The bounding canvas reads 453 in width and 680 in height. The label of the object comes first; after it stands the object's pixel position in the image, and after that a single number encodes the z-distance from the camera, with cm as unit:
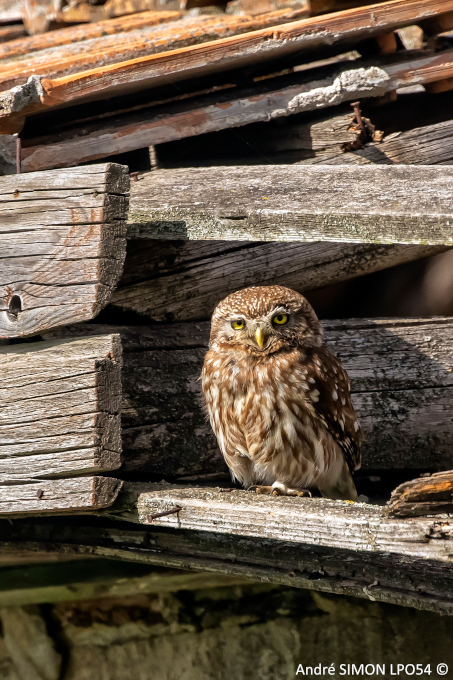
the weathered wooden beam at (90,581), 757
